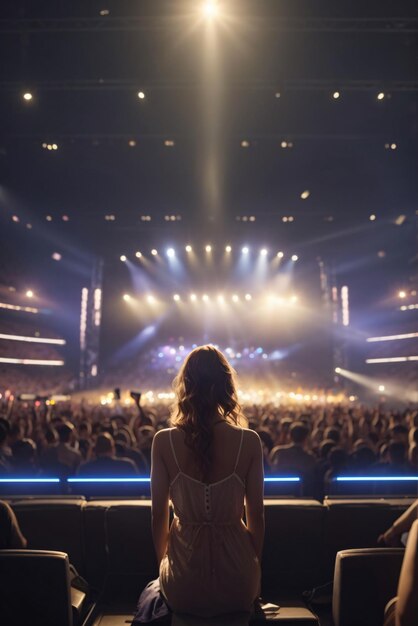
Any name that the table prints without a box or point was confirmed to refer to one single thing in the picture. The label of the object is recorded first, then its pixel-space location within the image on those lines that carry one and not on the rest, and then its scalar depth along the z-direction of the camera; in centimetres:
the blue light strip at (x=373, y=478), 395
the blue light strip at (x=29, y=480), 379
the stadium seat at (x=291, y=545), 301
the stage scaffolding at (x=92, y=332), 2495
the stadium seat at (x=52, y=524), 305
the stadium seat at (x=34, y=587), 249
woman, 227
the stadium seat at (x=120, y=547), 299
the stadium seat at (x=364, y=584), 259
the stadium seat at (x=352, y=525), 305
